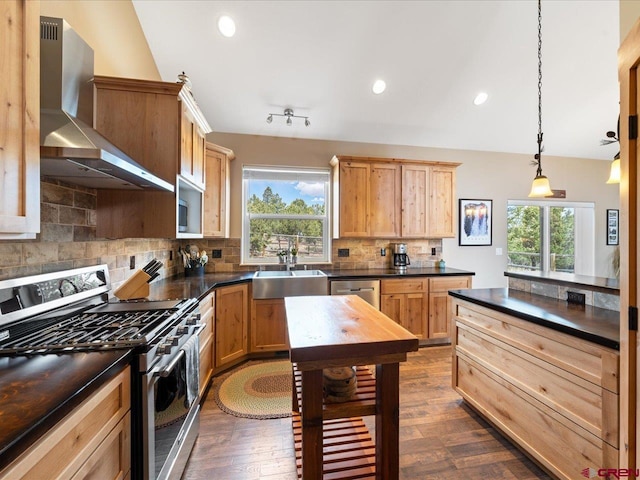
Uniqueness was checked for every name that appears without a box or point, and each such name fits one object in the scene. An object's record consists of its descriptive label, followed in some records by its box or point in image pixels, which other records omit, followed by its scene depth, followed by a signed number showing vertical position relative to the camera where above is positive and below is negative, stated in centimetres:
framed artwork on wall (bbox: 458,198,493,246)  430 +29
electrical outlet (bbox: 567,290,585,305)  184 -39
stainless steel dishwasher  326 -58
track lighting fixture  339 +156
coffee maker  390 -26
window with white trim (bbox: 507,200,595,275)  455 +7
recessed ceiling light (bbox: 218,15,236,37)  253 +199
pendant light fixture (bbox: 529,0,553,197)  255 +51
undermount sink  304 -52
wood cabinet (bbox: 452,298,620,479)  130 -86
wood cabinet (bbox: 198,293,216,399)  224 -88
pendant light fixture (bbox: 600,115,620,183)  216 +55
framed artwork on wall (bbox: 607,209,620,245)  487 +26
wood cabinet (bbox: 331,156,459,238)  363 +57
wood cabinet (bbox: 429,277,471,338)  346 -79
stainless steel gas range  113 -43
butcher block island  111 -58
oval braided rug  222 -137
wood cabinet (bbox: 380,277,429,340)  336 -78
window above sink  380 +35
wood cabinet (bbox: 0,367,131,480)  67 -61
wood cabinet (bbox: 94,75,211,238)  196 +72
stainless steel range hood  118 +53
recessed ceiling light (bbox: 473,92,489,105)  348 +182
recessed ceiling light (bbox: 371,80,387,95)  318 +180
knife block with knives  192 -34
